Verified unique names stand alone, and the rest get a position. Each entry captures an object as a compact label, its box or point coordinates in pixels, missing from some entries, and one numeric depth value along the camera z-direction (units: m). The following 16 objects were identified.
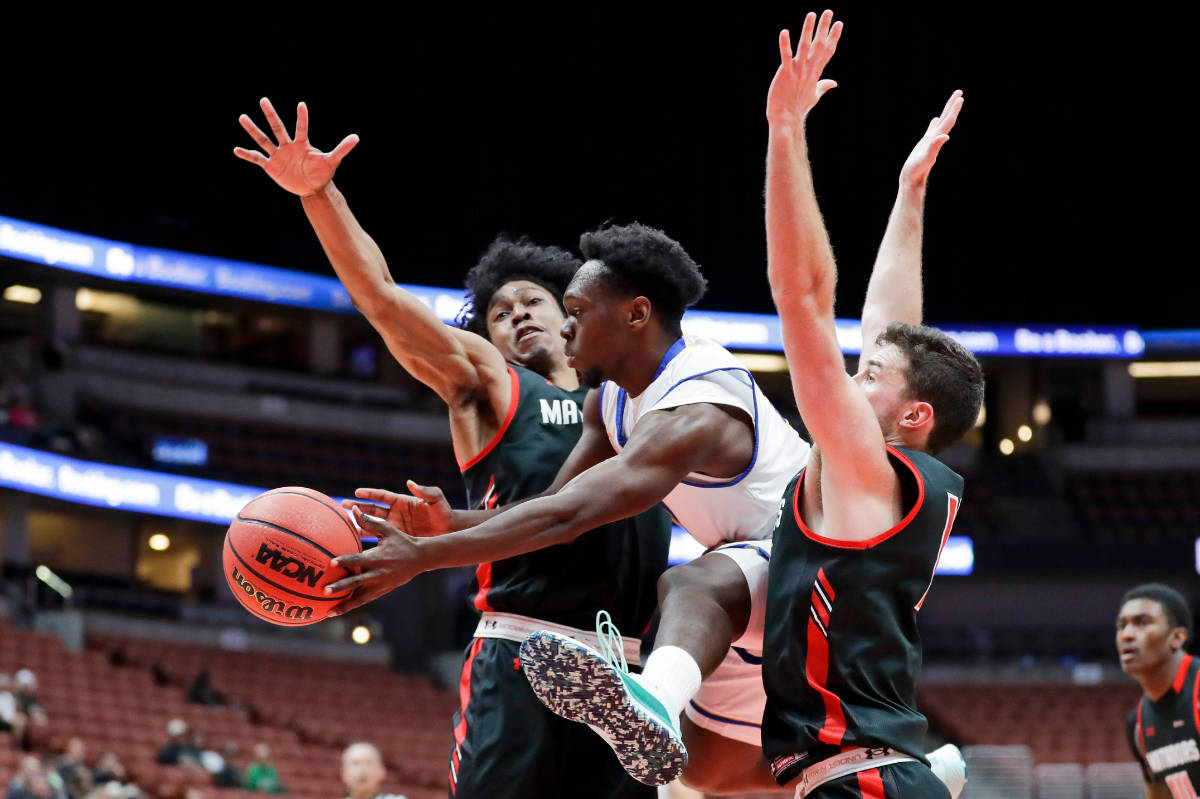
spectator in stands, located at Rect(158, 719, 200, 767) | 14.85
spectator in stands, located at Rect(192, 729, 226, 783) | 14.99
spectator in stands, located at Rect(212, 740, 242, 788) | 14.77
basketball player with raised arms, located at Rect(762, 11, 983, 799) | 3.17
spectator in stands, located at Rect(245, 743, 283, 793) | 14.84
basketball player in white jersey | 3.47
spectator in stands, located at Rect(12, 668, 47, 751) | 13.45
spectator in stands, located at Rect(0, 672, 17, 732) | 13.41
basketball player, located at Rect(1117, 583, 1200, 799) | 6.13
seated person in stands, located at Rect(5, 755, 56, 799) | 10.31
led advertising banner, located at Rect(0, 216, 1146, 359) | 23.14
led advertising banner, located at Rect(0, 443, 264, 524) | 20.94
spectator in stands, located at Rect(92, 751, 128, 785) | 12.48
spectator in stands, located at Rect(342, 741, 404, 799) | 7.05
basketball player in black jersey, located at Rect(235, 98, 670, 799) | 4.18
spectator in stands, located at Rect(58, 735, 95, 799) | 11.57
